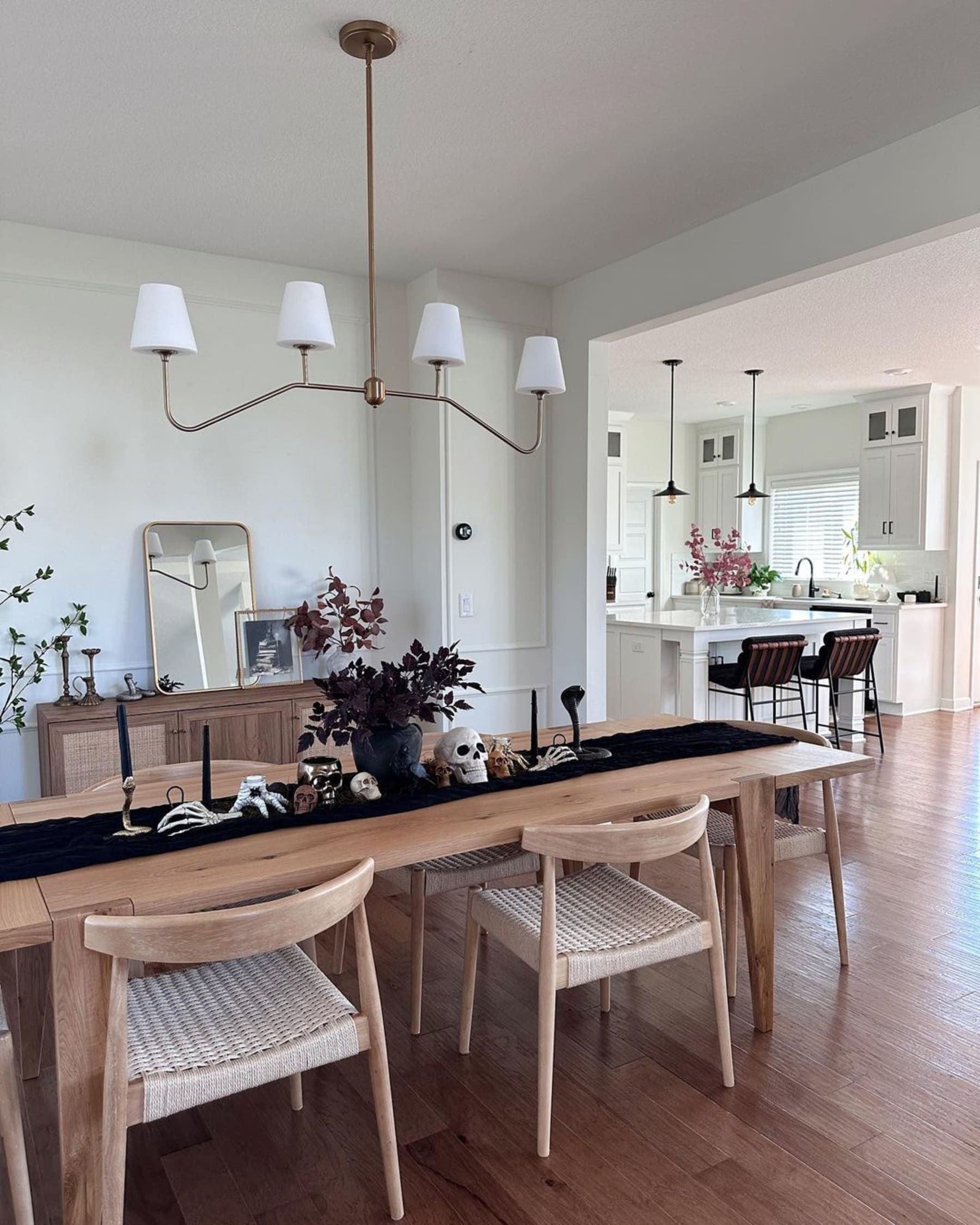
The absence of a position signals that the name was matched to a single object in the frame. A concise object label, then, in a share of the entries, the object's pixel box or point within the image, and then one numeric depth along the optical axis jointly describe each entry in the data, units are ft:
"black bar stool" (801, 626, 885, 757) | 18.13
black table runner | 5.92
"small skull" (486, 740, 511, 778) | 7.99
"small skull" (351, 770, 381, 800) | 7.20
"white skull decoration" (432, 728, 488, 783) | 7.68
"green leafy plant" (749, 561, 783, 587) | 27.02
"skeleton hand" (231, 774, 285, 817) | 6.95
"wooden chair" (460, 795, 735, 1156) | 6.41
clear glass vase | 19.25
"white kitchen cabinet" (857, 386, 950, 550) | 23.70
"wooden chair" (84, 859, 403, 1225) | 4.98
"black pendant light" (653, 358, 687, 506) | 21.32
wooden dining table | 5.08
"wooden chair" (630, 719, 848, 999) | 8.99
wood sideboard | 11.50
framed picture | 13.51
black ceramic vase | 7.48
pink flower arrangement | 19.08
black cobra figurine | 8.30
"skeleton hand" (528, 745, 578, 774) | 8.22
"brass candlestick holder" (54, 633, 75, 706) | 12.00
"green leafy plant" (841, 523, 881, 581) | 26.73
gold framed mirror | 12.97
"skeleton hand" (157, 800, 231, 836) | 6.52
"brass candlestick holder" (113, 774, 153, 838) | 6.48
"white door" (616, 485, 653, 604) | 29.53
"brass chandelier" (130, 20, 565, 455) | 7.25
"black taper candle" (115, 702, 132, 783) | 6.53
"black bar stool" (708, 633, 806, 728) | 16.67
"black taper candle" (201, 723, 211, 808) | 7.04
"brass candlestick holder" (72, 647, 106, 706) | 12.02
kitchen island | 17.39
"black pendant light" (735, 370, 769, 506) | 23.42
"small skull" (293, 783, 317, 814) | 6.99
